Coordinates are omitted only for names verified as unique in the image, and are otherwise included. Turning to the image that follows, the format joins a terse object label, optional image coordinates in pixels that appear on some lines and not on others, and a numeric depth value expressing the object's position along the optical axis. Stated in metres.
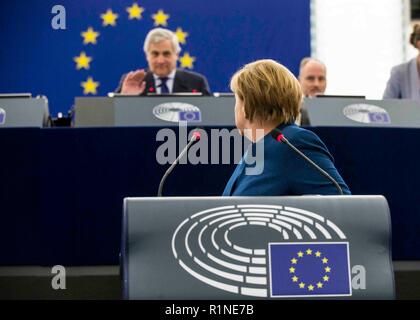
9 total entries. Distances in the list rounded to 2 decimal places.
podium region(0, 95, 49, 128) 9.53
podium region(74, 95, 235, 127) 9.68
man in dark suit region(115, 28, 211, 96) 12.23
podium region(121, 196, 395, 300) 4.93
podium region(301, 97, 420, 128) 9.95
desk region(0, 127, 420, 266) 8.35
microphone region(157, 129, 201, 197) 5.79
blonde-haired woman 6.07
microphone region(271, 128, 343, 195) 5.86
